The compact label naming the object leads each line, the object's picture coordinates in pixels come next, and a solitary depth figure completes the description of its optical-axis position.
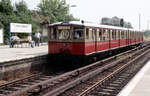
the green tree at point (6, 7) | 34.82
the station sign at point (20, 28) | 22.63
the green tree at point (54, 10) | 50.81
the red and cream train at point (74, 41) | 14.84
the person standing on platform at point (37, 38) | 24.76
